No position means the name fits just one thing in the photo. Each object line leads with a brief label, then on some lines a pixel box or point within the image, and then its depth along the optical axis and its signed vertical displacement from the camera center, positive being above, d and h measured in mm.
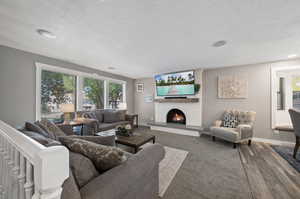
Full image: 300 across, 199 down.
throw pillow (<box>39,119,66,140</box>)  1496 -384
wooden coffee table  2093 -794
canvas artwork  3545 +414
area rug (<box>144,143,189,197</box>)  1609 -1173
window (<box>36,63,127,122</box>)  2957 +278
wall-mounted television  4145 +625
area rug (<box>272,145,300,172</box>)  2098 -1171
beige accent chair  2799 -767
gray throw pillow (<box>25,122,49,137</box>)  1303 -338
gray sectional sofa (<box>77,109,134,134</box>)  3395 -610
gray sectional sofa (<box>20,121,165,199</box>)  656 -529
